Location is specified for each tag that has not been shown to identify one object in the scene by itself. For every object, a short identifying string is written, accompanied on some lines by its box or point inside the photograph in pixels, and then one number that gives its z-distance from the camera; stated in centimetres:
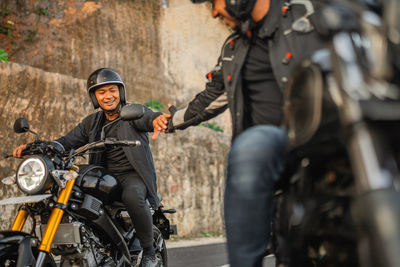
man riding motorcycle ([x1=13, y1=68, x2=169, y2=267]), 421
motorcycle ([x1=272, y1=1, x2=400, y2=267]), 127
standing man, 192
